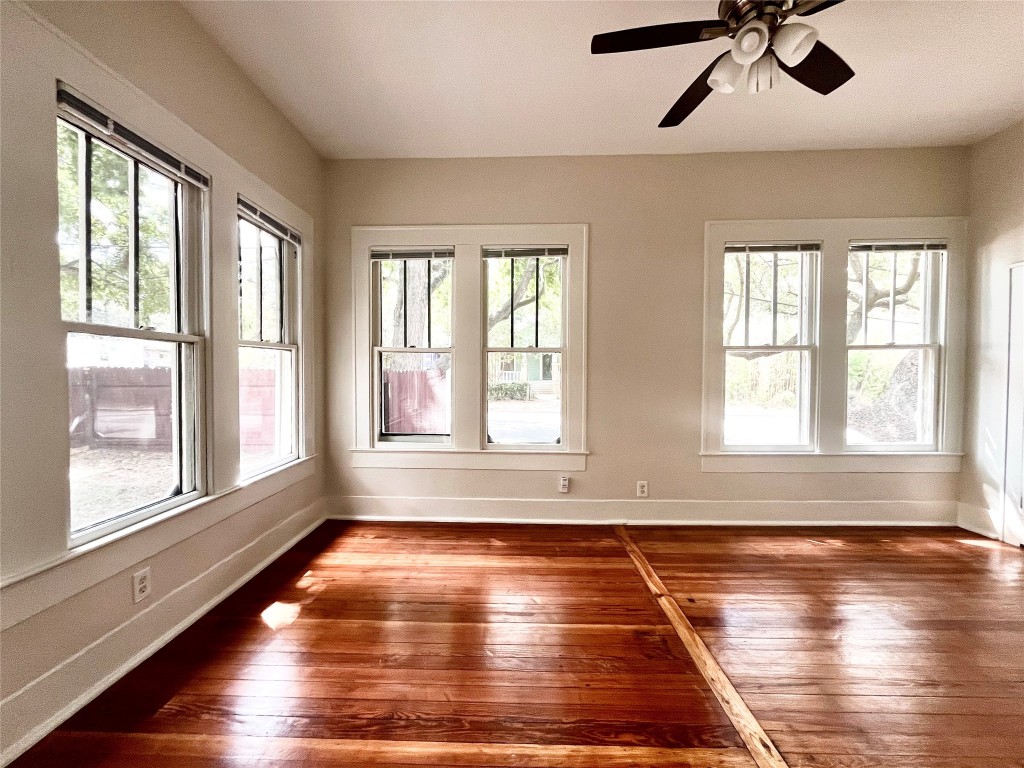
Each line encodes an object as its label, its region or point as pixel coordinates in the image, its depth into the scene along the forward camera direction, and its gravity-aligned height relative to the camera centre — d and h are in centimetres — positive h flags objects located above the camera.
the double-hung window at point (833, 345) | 331 +24
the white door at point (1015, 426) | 295 -35
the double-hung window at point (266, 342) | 258 +19
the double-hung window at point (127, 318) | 156 +23
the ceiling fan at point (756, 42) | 167 +136
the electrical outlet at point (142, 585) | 173 -88
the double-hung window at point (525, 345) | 343 +23
